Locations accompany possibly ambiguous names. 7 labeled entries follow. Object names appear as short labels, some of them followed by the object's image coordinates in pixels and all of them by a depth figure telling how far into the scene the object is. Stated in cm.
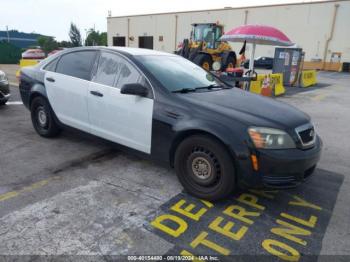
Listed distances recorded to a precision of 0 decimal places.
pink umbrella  934
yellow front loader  1743
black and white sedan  297
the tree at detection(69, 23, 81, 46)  6800
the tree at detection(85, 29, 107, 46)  6712
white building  2789
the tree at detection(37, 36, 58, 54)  4835
